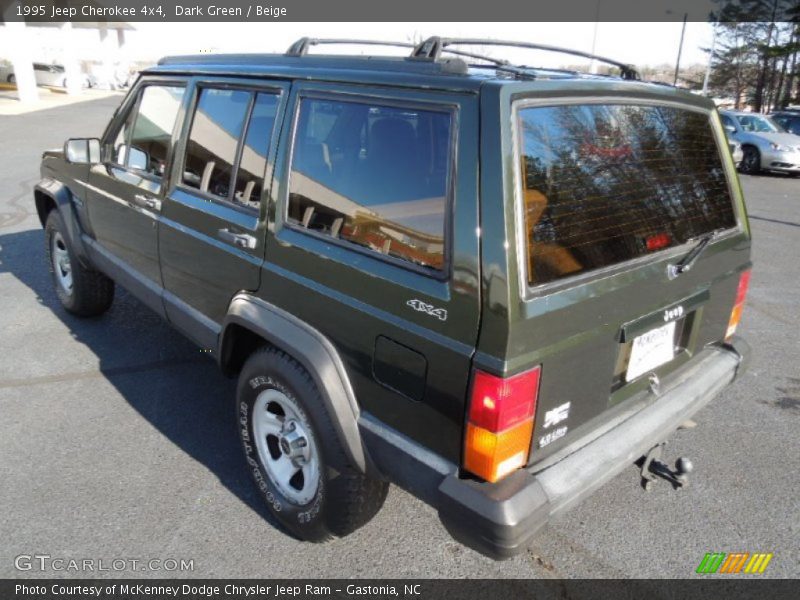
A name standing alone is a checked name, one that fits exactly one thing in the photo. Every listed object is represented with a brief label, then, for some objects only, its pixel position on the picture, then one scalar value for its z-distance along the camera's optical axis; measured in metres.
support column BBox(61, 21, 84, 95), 29.69
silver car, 14.23
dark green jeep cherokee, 1.78
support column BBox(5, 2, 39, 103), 23.42
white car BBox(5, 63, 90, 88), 35.22
